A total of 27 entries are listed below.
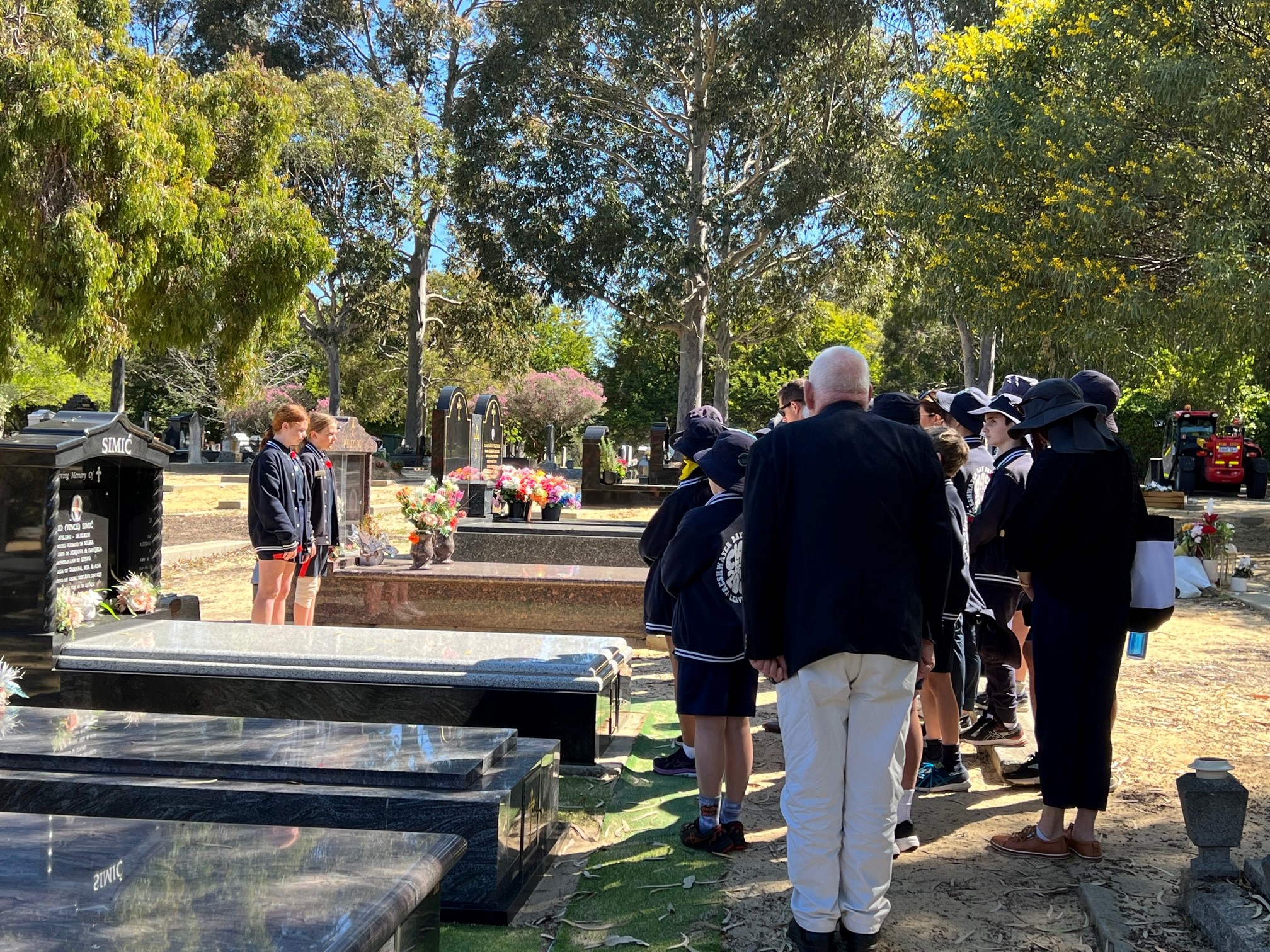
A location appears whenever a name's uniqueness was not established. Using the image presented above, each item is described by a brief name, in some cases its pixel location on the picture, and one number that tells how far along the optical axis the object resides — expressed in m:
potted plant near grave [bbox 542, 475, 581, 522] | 13.07
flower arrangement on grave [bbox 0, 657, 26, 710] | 4.80
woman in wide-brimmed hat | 4.43
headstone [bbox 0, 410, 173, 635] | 6.45
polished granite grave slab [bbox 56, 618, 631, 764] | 5.83
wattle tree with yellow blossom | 14.87
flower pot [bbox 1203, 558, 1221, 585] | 13.72
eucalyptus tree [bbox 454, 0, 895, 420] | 28.61
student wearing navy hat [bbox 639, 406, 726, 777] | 5.23
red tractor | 28.97
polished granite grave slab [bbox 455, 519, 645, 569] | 12.06
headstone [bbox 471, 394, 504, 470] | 23.25
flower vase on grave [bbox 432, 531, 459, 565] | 10.55
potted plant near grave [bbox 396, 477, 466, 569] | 10.40
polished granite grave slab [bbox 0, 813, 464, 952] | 2.54
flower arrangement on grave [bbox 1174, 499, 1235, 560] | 13.98
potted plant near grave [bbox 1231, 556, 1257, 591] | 13.16
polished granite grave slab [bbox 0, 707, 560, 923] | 4.08
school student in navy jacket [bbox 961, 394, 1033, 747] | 5.65
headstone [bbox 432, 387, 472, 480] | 22.91
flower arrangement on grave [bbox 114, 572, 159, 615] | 7.33
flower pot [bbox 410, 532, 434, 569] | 10.33
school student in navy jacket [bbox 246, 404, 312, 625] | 7.39
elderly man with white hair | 3.55
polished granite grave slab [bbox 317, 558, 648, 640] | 9.73
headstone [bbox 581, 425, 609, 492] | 24.56
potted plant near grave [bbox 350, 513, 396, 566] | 10.36
